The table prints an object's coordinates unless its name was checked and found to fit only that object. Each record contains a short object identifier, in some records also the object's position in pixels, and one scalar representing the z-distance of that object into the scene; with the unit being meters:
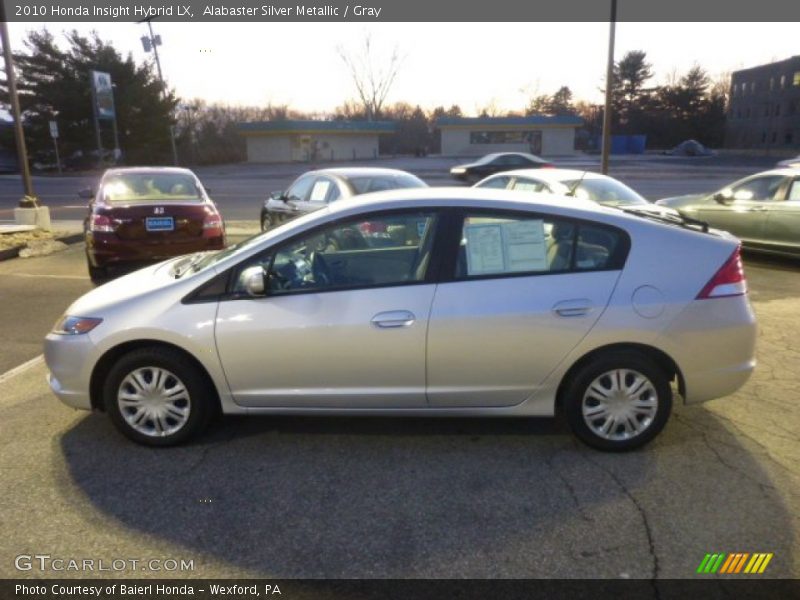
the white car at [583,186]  9.23
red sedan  8.23
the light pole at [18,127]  12.55
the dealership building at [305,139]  53.00
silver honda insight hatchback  3.61
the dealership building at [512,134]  54.06
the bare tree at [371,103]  75.06
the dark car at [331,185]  9.04
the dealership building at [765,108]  67.88
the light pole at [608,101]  13.75
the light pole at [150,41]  39.15
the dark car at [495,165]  26.12
